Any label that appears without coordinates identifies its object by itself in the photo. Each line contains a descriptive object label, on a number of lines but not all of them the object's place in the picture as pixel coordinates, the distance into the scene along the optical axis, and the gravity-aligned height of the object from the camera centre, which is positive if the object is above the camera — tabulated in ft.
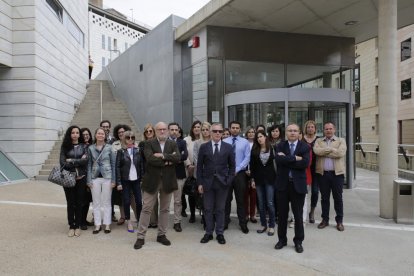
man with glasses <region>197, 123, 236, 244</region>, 17.51 -1.92
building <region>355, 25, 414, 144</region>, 97.40 +13.41
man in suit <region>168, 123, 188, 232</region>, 19.83 -1.93
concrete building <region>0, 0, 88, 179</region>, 38.63 +5.72
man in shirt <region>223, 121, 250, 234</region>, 19.34 -2.20
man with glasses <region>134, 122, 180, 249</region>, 16.70 -1.88
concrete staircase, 52.80 +3.92
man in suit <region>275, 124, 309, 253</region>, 16.25 -2.04
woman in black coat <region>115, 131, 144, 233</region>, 19.47 -1.79
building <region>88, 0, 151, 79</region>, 173.27 +53.24
